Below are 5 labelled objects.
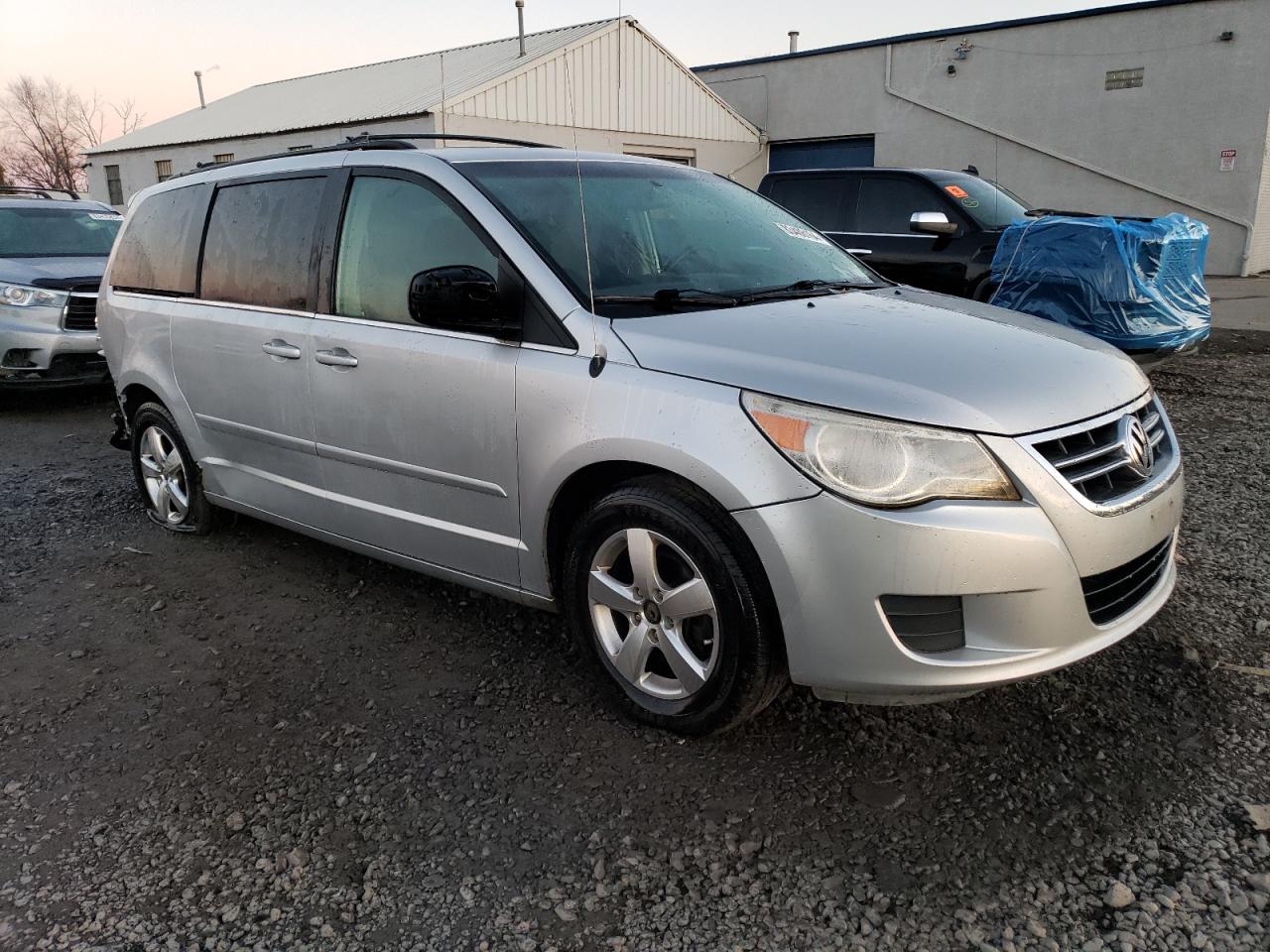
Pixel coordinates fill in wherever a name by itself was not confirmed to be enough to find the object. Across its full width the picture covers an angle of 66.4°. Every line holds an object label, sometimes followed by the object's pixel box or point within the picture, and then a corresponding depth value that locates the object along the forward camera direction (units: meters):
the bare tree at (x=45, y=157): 50.41
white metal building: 18.23
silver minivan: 2.34
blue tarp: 6.97
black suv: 7.95
